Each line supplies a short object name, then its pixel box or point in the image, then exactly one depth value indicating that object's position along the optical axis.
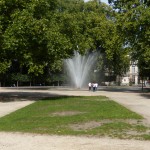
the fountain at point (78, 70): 57.91
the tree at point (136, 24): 32.38
